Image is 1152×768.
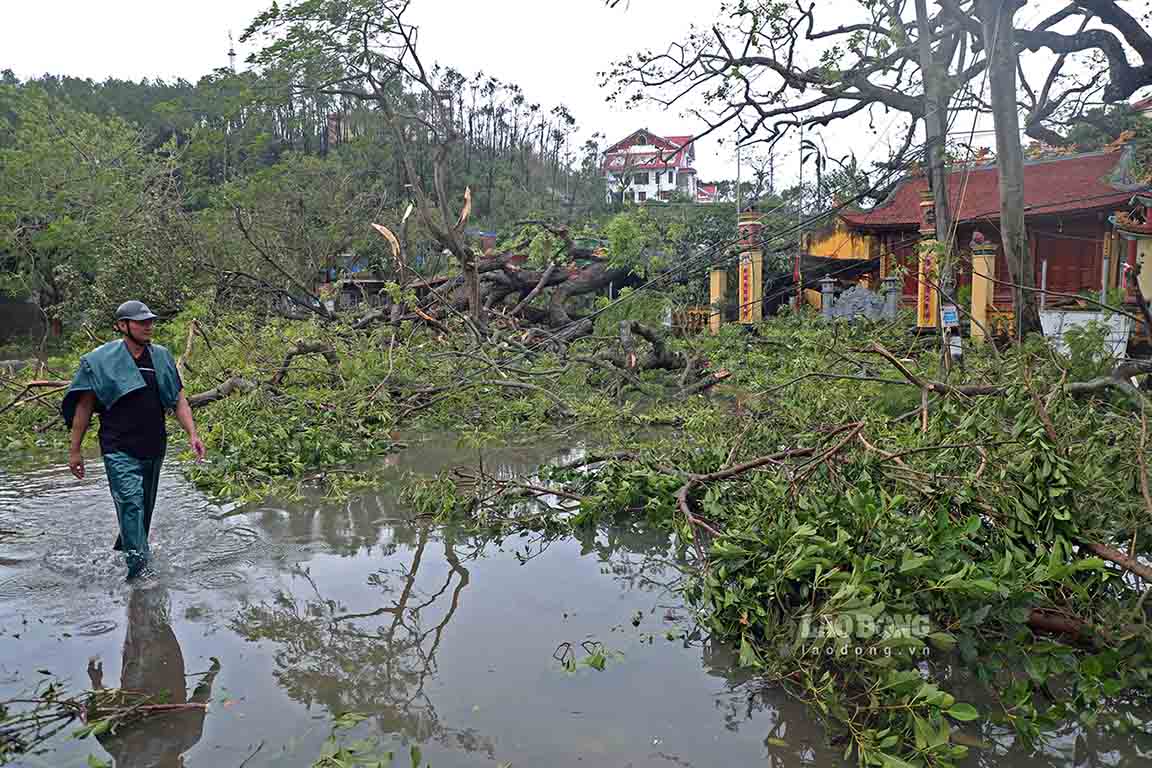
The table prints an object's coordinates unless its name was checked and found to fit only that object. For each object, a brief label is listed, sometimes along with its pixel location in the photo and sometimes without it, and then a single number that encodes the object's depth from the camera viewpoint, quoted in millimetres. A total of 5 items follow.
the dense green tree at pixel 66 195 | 19047
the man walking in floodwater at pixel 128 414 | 4301
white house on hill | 39534
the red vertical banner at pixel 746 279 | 15805
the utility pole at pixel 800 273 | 16041
